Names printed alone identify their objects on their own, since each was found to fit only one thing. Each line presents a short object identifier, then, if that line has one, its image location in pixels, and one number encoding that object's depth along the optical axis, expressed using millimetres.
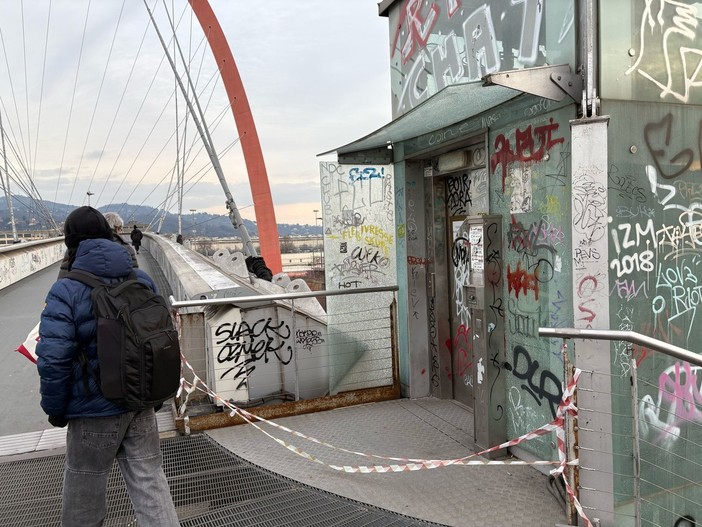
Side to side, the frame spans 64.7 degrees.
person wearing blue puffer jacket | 2793
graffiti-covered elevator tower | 3473
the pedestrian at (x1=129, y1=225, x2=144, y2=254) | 28172
